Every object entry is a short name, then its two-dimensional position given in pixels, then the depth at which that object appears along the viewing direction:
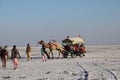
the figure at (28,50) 22.73
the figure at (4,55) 17.19
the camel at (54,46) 24.41
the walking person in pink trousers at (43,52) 21.27
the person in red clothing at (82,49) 25.82
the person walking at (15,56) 16.39
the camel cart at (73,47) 25.47
